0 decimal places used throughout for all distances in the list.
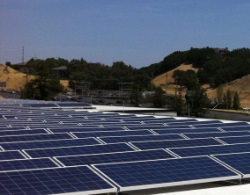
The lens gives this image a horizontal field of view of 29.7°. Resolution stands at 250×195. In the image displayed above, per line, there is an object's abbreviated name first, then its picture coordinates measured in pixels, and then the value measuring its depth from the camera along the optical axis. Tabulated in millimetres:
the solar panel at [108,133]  19484
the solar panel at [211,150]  17188
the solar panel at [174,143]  17828
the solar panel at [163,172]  13789
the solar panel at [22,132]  19234
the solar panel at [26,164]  13688
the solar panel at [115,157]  15052
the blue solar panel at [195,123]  27764
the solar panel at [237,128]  24792
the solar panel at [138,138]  18550
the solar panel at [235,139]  20194
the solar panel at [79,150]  15883
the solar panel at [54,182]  12148
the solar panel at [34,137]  18000
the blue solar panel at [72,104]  47031
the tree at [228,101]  87138
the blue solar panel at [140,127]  23188
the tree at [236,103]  86425
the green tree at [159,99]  80000
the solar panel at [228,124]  26612
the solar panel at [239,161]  15989
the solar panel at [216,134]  21138
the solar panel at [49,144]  16609
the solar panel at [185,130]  21948
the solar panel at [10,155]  14792
